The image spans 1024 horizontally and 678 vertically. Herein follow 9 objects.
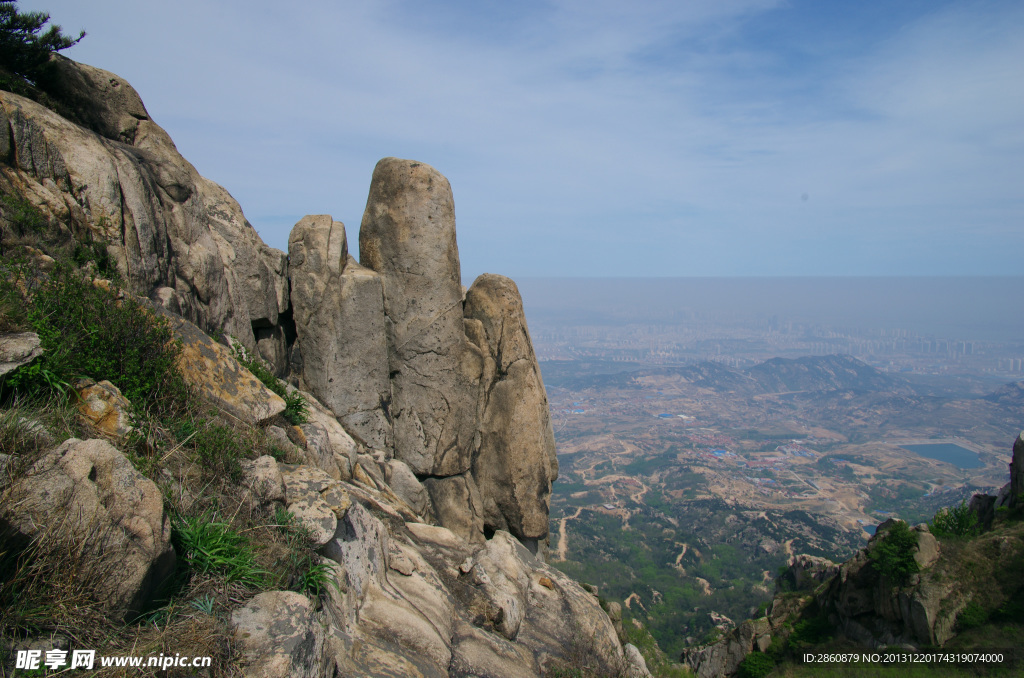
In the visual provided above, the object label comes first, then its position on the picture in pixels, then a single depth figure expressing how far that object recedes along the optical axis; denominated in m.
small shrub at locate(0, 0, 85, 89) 10.32
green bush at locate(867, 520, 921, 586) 21.98
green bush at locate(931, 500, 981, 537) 25.64
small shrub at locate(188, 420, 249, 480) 6.13
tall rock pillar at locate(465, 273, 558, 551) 15.72
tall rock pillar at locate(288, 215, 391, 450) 14.15
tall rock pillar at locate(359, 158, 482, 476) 14.69
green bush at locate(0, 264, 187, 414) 5.92
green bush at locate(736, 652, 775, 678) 24.50
